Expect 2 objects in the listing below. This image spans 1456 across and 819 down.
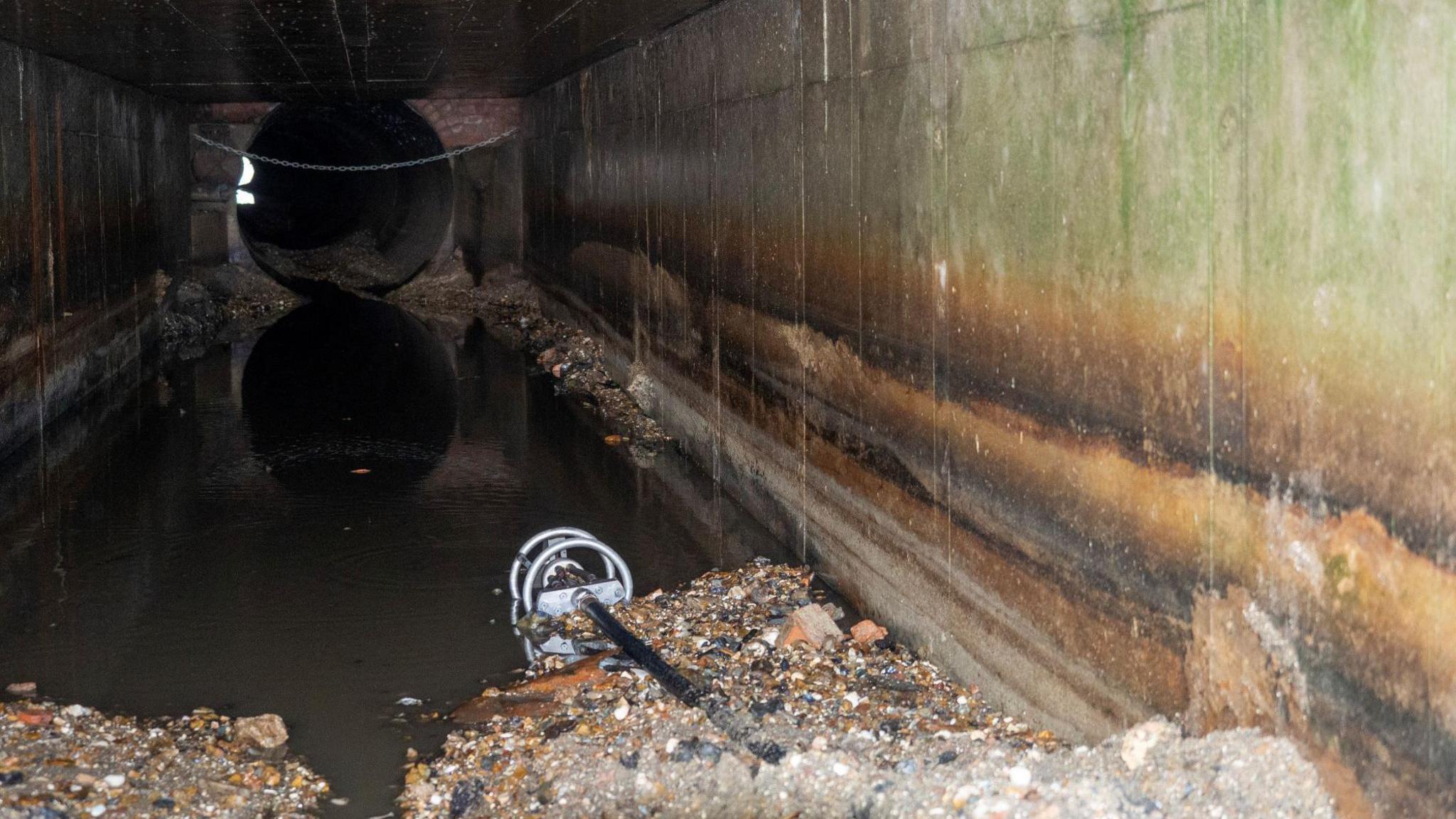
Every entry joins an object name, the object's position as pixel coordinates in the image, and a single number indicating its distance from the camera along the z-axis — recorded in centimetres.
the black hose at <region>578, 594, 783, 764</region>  417
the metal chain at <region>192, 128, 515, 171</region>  1698
